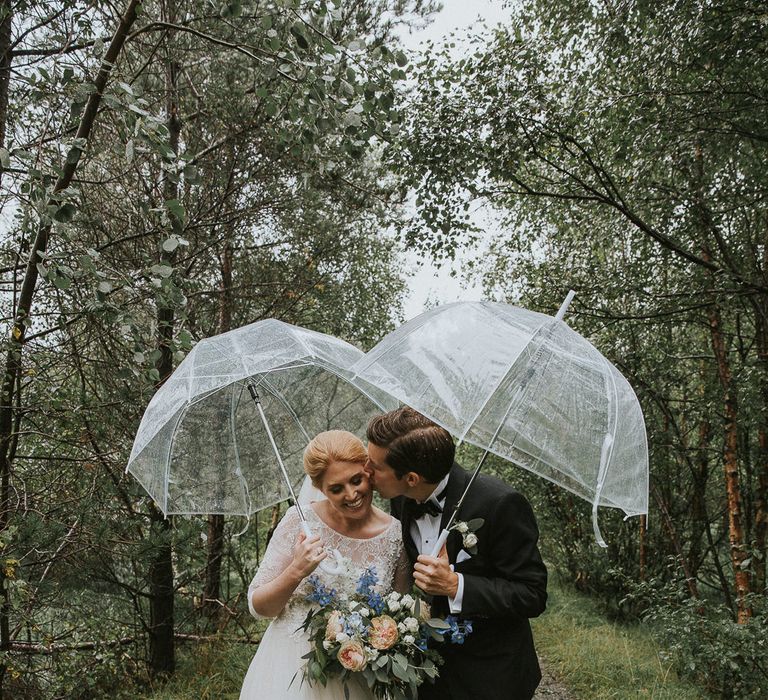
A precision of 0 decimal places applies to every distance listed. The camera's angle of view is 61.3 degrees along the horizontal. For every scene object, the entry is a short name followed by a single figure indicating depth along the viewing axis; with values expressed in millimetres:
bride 2590
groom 2342
